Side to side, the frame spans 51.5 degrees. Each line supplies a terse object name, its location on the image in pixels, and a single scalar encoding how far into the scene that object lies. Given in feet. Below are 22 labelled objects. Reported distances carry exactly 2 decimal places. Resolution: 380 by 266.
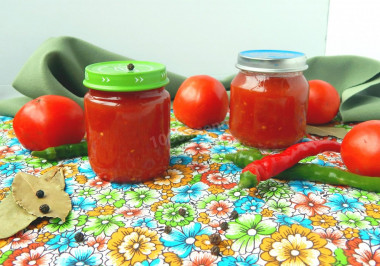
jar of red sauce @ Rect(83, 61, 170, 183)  0.80
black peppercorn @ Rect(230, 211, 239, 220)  0.76
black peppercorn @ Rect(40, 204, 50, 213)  0.76
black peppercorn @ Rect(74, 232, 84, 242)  0.69
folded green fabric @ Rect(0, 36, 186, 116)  1.32
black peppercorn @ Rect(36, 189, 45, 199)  0.81
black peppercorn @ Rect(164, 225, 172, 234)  0.71
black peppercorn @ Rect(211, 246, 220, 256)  0.65
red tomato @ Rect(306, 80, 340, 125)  1.25
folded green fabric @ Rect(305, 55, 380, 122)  1.29
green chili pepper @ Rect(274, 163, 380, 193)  0.86
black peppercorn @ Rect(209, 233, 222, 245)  0.68
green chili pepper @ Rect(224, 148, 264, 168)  0.96
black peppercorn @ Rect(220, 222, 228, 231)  0.72
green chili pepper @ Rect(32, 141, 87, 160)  1.00
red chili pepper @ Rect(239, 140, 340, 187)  0.84
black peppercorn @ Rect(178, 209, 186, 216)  0.77
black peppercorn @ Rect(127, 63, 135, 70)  0.83
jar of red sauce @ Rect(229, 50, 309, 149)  1.01
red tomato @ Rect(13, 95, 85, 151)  1.04
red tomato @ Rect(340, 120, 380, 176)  0.88
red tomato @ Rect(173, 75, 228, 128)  1.25
